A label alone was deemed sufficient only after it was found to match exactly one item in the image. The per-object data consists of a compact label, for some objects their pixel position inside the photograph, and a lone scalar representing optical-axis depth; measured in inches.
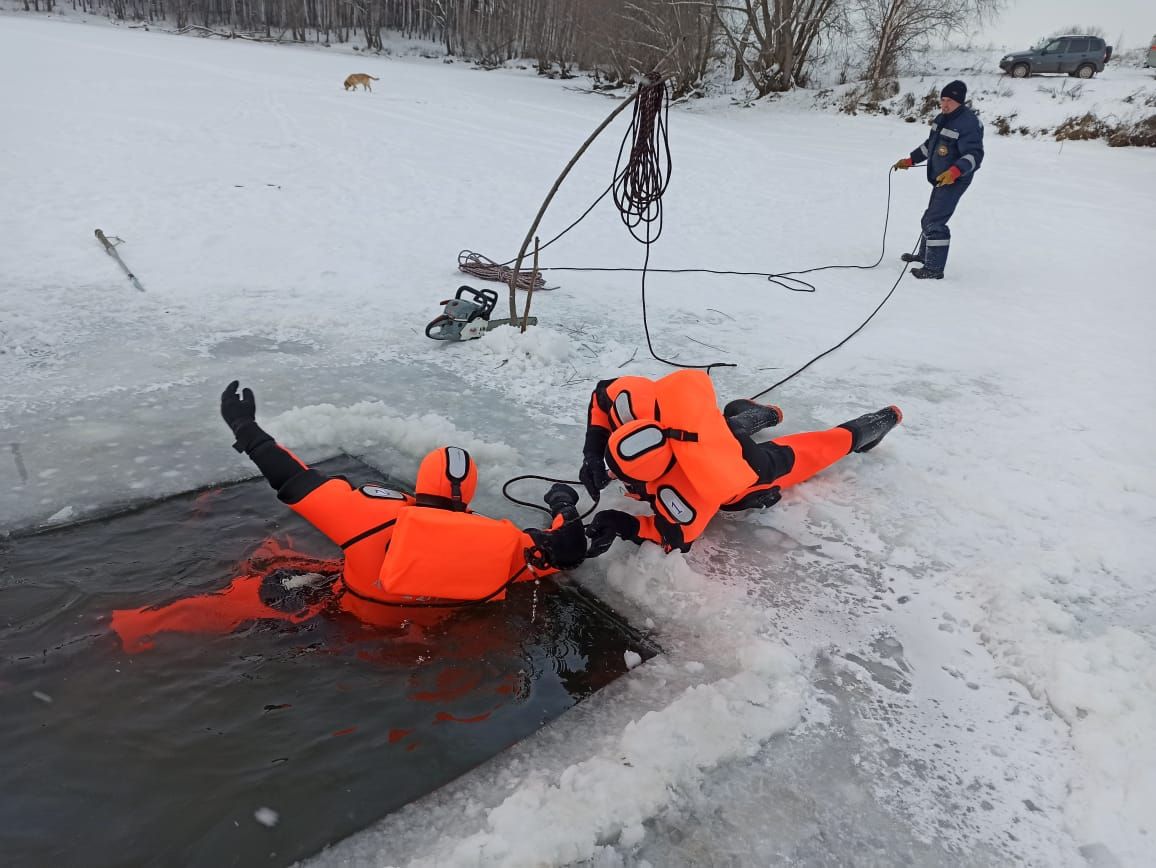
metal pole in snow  212.4
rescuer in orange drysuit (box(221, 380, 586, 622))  88.7
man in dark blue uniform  244.7
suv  671.1
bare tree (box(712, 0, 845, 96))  706.2
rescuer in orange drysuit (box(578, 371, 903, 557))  94.3
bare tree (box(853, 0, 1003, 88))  716.0
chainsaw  184.5
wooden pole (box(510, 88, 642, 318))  151.4
